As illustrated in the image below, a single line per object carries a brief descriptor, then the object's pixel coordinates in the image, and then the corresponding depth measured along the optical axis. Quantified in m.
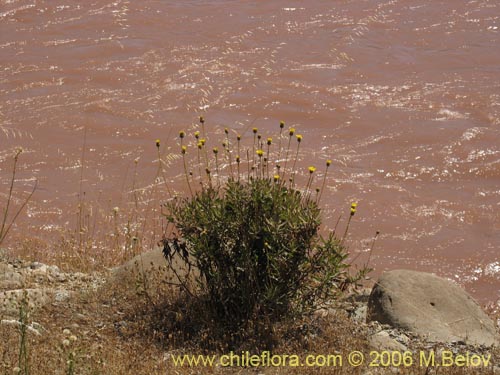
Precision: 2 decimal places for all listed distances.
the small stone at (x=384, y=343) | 10.11
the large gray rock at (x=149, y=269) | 11.03
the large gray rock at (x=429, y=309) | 11.09
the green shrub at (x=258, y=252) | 9.87
